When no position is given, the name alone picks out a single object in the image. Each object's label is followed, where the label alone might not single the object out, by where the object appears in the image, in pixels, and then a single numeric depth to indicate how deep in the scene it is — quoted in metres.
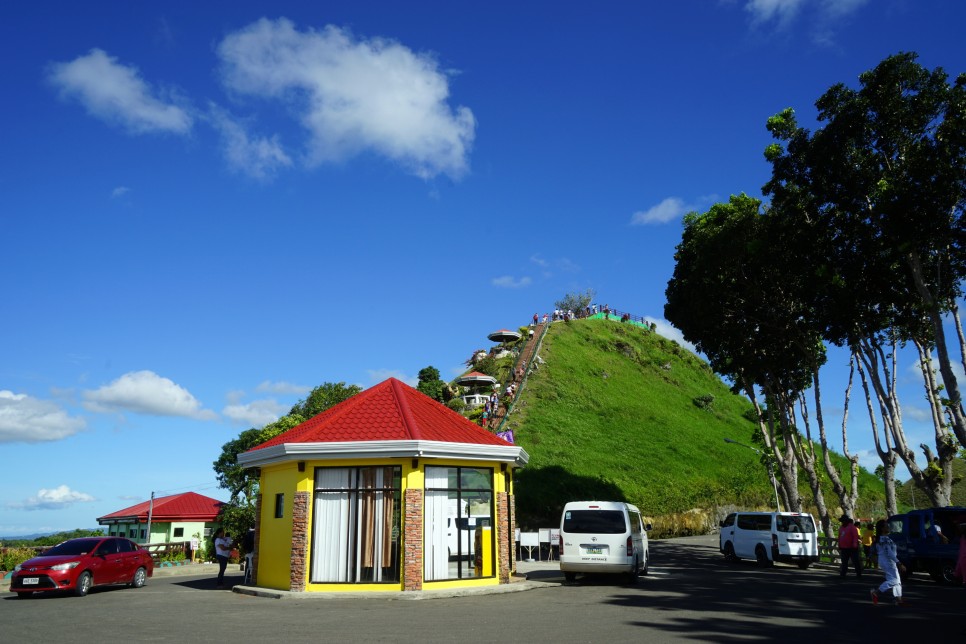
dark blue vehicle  18.84
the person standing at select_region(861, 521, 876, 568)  23.80
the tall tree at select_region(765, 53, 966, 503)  17.31
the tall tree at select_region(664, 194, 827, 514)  24.36
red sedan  16.16
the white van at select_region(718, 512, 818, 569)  23.28
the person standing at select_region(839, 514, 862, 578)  19.88
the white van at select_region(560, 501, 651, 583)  17.77
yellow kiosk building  15.77
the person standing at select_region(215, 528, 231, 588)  19.08
